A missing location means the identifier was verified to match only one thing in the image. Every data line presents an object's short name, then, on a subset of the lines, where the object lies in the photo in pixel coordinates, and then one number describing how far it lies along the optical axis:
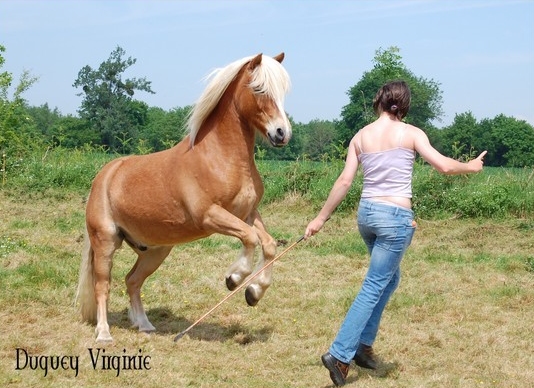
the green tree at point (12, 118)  16.40
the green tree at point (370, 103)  36.37
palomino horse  5.31
